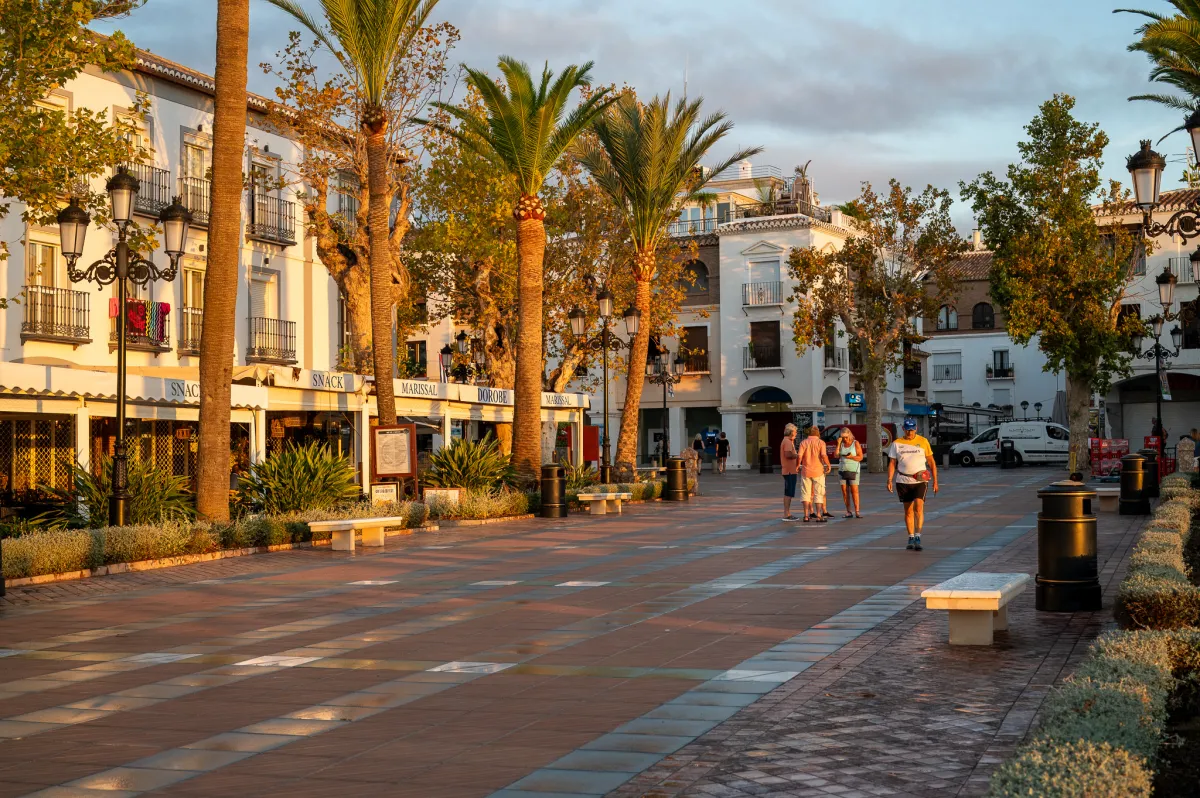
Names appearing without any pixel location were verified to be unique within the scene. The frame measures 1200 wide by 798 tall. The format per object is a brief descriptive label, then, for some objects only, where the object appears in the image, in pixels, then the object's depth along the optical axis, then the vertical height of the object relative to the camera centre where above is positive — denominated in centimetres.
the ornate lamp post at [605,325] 3262 +272
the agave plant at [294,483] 2216 -74
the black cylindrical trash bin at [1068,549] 1090 -98
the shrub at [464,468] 2750 -64
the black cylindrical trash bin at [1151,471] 2494 -82
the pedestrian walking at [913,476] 1739 -58
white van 5497 -42
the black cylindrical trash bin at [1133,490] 2320 -106
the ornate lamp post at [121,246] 1800 +274
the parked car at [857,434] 5561 -7
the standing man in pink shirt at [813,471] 2330 -67
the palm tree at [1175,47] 1970 +578
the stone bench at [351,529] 1889 -134
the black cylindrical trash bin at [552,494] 2614 -114
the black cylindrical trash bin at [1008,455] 5444 -101
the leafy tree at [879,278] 4844 +559
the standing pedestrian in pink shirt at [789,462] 2481 -55
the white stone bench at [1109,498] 2442 -127
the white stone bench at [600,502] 2705 -137
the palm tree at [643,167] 3341 +676
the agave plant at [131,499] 1920 -84
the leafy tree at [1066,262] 4131 +517
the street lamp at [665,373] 5401 +267
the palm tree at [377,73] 2466 +681
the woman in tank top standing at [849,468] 2495 -67
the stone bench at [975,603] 941 -121
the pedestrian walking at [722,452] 5591 -77
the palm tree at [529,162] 2825 +584
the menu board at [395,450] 2489 -24
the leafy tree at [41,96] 1912 +502
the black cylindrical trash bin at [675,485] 3209 -122
